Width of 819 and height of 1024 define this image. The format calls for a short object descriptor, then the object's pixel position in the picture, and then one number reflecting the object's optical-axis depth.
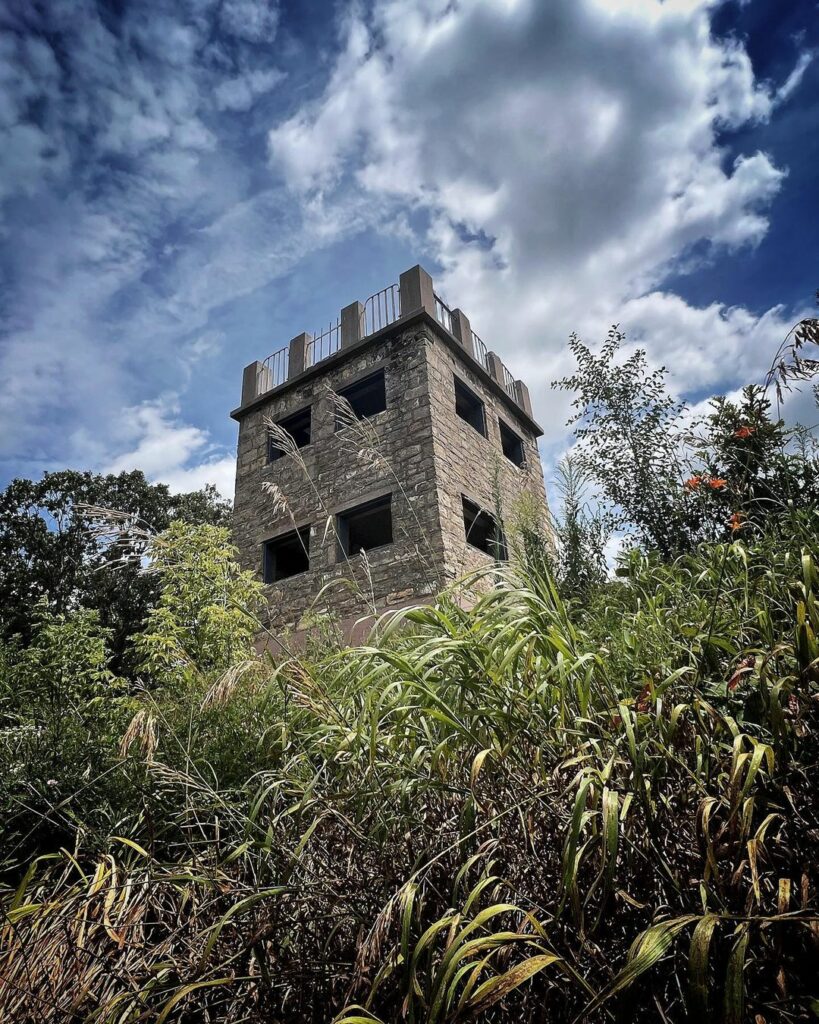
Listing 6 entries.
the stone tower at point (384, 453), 7.52
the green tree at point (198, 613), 5.37
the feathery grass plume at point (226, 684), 1.68
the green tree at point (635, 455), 3.99
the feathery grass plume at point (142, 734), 1.71
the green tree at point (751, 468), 3.07
